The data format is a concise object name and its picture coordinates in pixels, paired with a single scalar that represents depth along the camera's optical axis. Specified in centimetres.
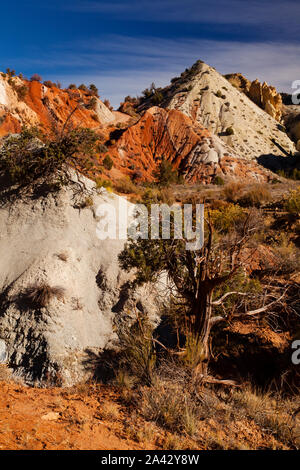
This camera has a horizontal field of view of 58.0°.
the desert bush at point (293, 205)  1175
